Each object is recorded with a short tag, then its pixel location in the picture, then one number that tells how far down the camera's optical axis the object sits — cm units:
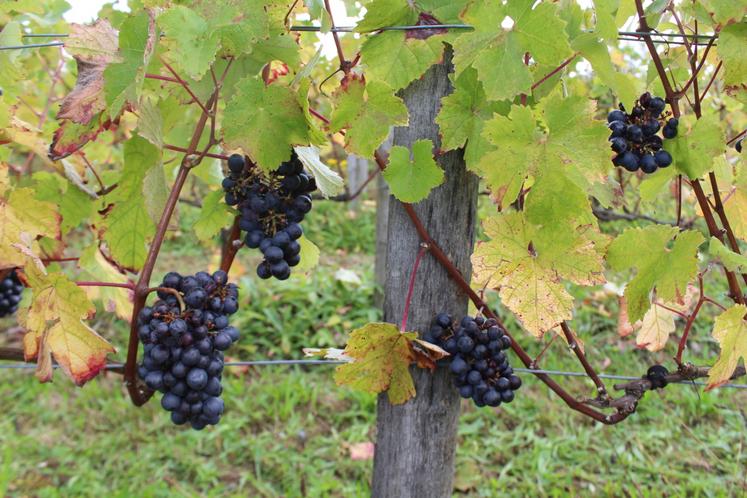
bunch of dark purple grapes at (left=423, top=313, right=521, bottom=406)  137
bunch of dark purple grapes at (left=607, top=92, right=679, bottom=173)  129
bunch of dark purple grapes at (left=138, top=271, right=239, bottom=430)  116
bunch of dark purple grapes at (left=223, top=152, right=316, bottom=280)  124
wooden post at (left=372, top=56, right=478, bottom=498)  138
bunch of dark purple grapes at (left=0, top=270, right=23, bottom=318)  213
